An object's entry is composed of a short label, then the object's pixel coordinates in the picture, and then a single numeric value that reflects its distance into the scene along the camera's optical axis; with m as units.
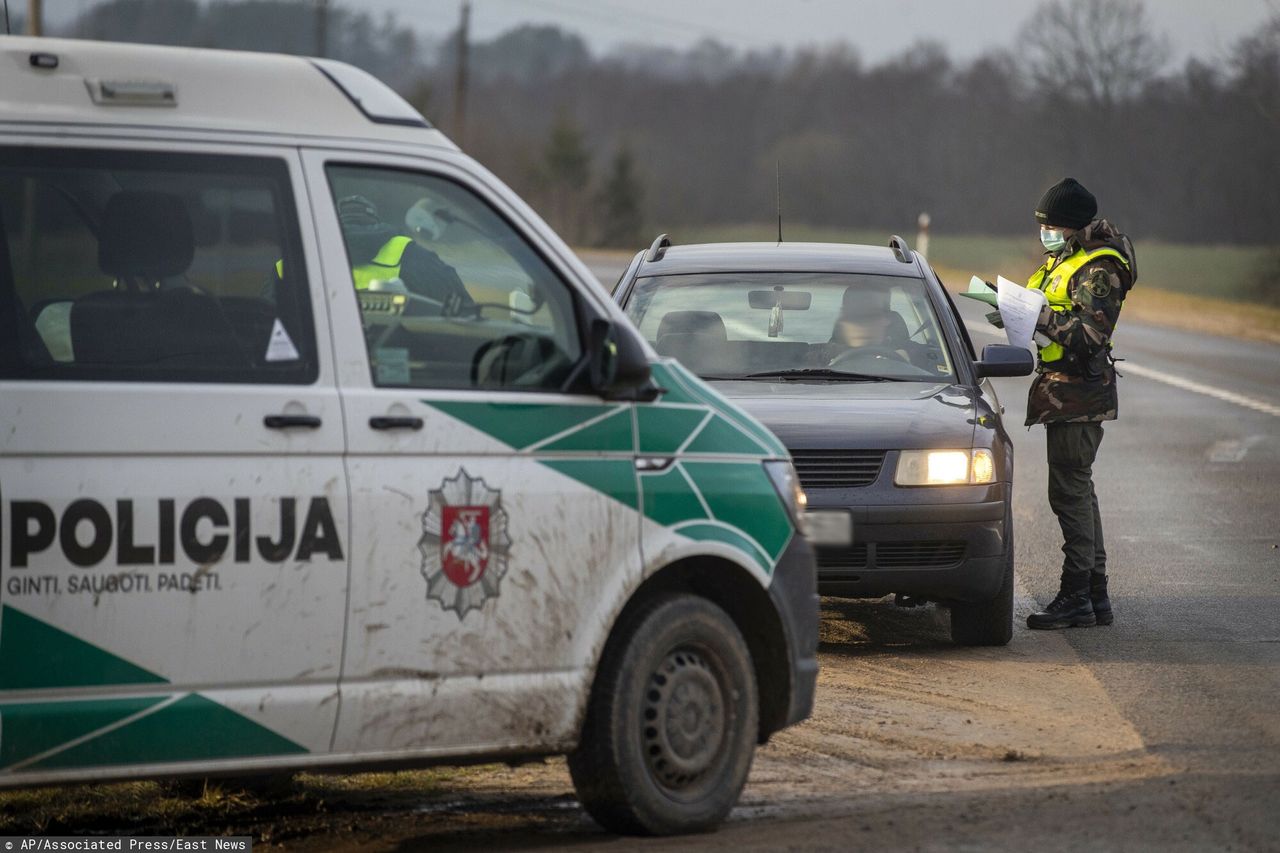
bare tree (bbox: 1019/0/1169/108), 192.37
